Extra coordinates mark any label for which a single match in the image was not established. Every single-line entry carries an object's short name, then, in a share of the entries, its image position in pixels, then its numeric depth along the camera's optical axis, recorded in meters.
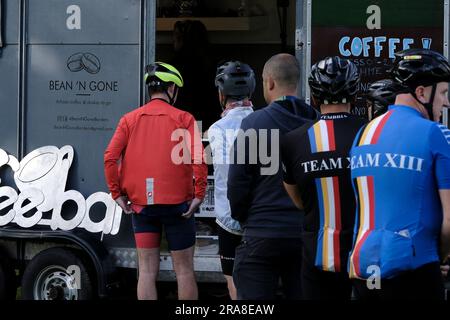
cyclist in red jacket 12.11
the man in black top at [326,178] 8.25
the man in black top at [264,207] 9.33
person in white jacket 10.80
